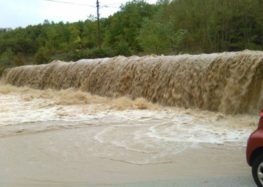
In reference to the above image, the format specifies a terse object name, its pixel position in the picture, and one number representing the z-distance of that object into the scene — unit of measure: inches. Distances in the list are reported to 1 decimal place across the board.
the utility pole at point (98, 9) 1155.2
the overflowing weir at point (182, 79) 319.3
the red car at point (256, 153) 133.4
